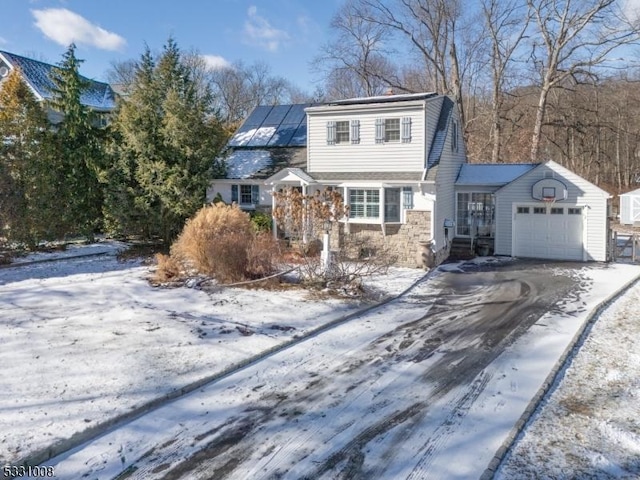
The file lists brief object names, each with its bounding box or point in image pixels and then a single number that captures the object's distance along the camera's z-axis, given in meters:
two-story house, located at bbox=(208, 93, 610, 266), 16.25
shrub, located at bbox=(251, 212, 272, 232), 17.75
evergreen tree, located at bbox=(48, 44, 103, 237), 18.53
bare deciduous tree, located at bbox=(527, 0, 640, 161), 25.58
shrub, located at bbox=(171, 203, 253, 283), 12.34
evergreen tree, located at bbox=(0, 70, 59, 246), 15.44
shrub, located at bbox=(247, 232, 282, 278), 12.43
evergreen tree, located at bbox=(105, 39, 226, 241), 17.23
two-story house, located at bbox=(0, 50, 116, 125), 29.77
